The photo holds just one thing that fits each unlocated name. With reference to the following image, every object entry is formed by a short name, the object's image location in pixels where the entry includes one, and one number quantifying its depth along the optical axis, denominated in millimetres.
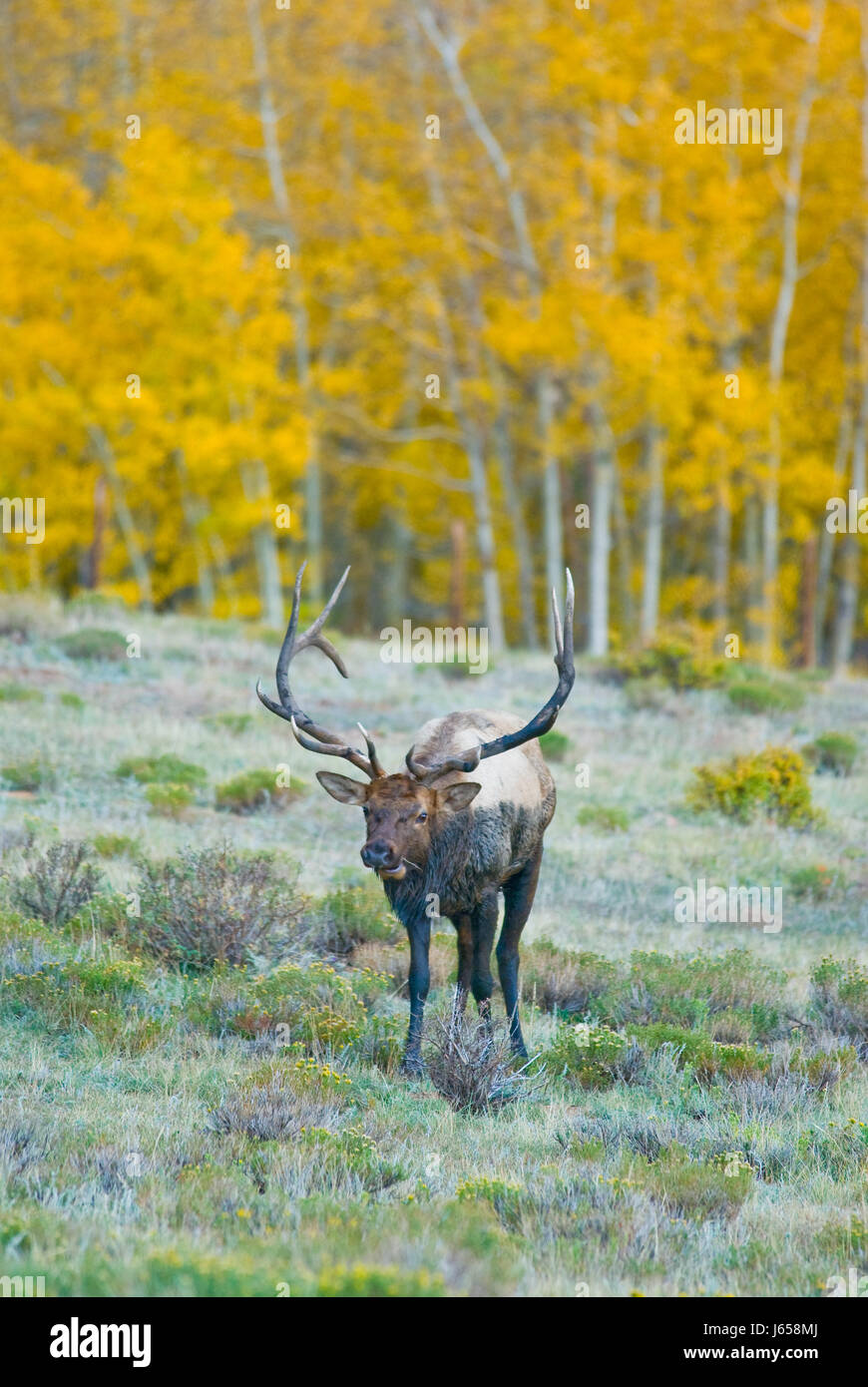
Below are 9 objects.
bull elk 14594
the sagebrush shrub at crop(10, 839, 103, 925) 18625
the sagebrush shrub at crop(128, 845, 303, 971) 17922
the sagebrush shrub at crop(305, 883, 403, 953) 19219
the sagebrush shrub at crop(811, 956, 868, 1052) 17437
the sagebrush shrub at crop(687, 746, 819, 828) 27687
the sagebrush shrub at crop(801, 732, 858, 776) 32187
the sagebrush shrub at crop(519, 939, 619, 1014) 18125
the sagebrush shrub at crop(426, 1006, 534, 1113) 14180
